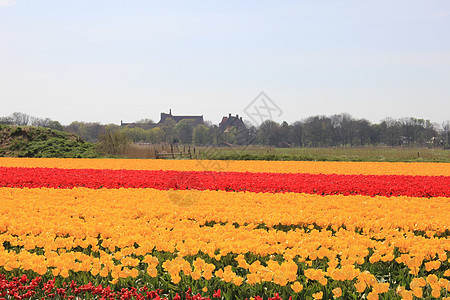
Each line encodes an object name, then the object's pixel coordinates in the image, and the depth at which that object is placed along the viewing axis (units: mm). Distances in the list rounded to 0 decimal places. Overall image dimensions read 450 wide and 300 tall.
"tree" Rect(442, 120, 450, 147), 97531
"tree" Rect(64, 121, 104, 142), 121562
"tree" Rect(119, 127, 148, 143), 111050
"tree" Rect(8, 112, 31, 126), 124188
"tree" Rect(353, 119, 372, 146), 103750
